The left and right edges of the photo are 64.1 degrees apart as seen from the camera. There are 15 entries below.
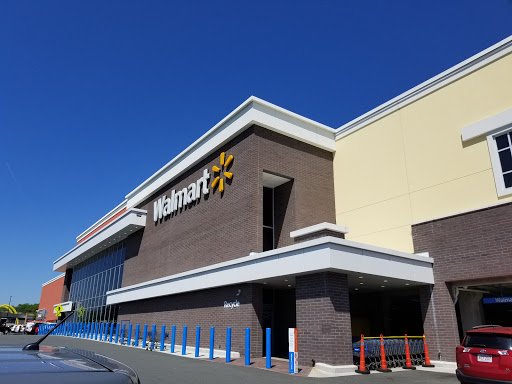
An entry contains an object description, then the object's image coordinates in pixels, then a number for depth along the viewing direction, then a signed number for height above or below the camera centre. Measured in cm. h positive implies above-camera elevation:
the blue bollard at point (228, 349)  1559 -86
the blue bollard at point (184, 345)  1803 -87
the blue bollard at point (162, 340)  1999 -74
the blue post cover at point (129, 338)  2339 -78
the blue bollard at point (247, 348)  1484 -79
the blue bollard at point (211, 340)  1603 -57
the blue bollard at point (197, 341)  1703 -66
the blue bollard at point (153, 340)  1990 -74
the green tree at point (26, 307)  14941 +596
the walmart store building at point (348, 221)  1540 +488
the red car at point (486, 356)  952 -68
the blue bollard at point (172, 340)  1838 -68
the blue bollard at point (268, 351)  1424 -85
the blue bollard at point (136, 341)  2238 -87
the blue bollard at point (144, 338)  2090 -69
